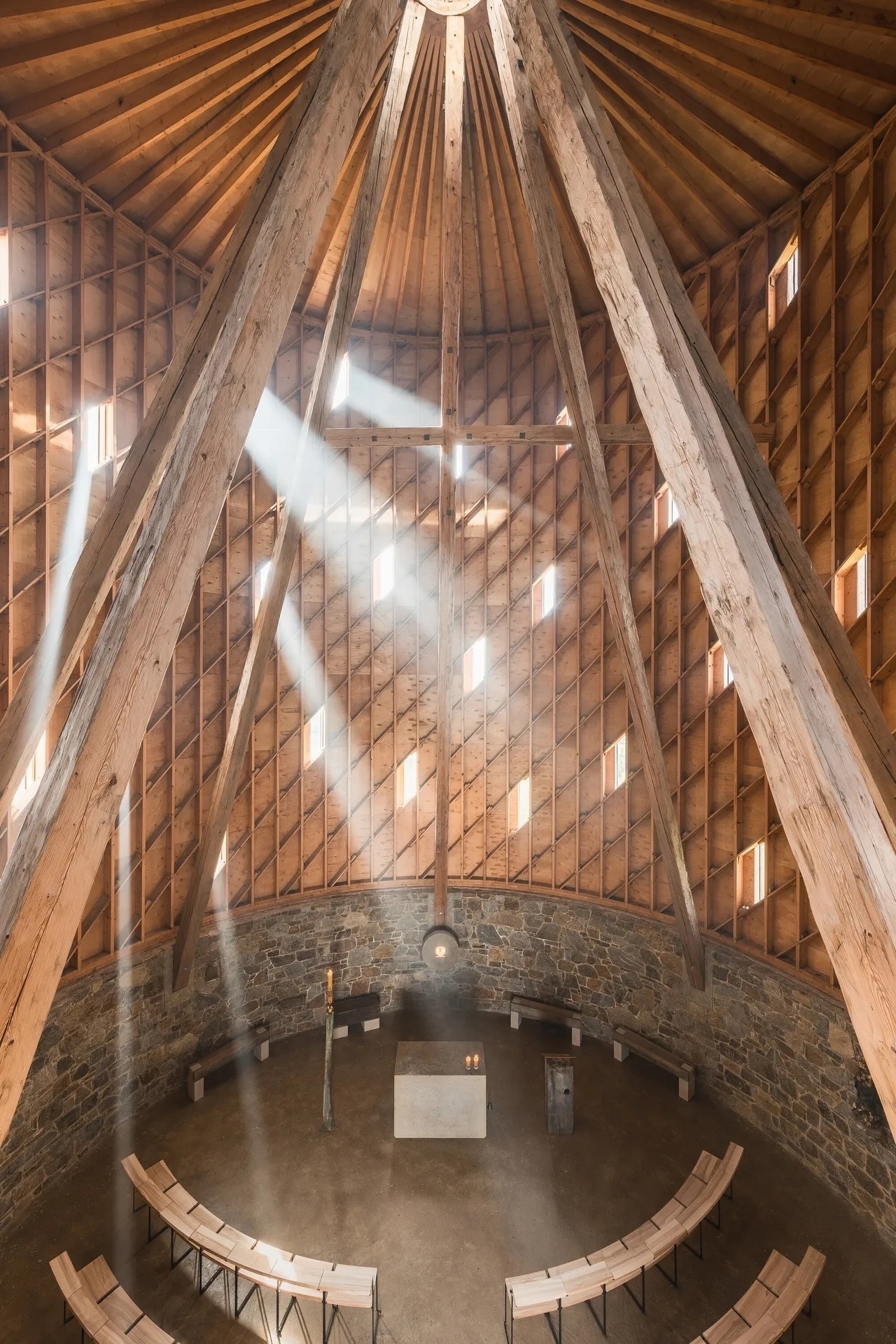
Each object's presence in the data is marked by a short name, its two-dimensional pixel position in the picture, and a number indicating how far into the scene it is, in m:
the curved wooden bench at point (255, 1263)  4.85
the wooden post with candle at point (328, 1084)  7.02
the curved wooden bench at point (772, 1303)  4.52
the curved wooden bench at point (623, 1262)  4.86
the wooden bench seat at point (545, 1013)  8.88
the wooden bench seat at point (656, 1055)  7.72
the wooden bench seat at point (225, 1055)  7.69
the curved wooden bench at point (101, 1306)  4.54
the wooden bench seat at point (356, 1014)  9.02
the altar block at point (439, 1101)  7.07
